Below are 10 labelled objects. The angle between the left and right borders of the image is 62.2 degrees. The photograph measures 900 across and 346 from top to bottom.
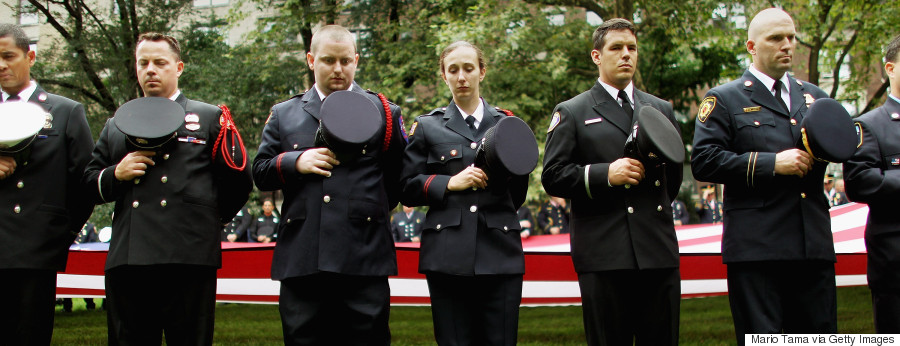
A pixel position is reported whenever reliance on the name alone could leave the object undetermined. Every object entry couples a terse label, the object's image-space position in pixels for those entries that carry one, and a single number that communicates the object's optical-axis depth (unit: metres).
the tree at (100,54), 16.23
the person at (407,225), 14.02
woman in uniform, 3.68
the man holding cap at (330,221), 3.53
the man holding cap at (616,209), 3.60
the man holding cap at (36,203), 3.60
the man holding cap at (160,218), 3.52
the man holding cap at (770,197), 3.62
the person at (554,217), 13.07
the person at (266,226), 13.56
